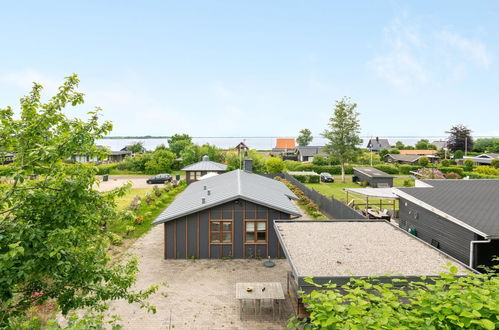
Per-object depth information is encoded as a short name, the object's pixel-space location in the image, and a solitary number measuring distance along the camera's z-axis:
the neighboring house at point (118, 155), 71.31
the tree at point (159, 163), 56.56
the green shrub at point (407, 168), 53.43
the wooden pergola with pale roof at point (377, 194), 20.39
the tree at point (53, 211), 4.64
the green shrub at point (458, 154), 69.12
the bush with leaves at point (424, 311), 3.59
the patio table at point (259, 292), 10.97
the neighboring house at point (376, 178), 38.81
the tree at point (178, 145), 71.25
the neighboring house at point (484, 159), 57.20
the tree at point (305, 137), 116.32
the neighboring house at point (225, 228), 16.38
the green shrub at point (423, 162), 56.78
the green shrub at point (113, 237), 6.37
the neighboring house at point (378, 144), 95.62
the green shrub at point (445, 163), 54.78
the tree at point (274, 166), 47.69
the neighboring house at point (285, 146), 92.70
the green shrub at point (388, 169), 53.56
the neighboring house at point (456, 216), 11.54
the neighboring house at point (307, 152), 74.00
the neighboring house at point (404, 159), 64.00
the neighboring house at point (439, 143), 105.16
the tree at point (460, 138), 72.94
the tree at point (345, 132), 47.22
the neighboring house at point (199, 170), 42.84
